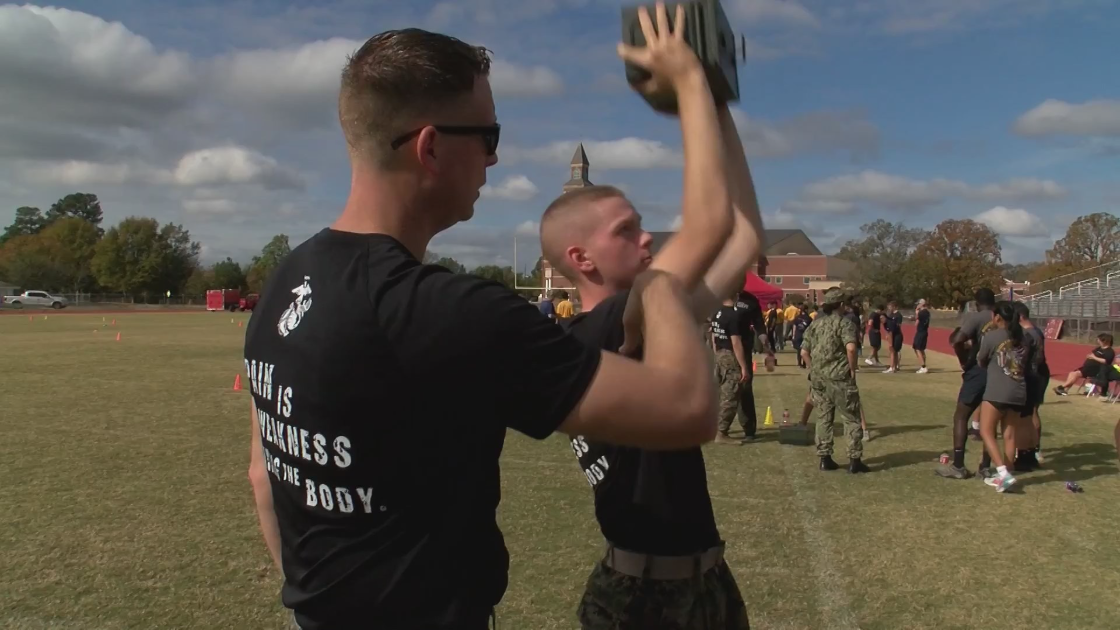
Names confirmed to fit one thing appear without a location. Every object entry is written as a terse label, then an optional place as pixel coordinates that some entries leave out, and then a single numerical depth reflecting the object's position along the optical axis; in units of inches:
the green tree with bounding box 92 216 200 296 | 3703.2
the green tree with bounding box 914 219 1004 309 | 3307.1
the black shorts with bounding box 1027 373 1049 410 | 365.7
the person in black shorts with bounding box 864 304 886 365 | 930.1
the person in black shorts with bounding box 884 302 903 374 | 874.8
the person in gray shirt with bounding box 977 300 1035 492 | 346.3
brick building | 4891.7
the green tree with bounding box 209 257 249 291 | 4133.9
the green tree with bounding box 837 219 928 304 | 3420.3
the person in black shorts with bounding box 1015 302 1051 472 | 369.7
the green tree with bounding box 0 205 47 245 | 5642.7
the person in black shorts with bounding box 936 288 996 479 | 356.8
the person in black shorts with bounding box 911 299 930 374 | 860.0
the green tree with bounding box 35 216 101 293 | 3745.1
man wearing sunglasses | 53.9
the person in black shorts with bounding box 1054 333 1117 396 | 637.9
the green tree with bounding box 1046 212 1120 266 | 2987.2
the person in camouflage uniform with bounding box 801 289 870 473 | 367.2
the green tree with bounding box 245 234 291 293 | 4279.0
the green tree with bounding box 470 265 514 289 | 4214.3
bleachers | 1486.2
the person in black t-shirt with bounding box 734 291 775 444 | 449.4
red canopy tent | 924.2
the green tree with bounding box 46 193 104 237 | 5807.1
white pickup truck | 2827.3
